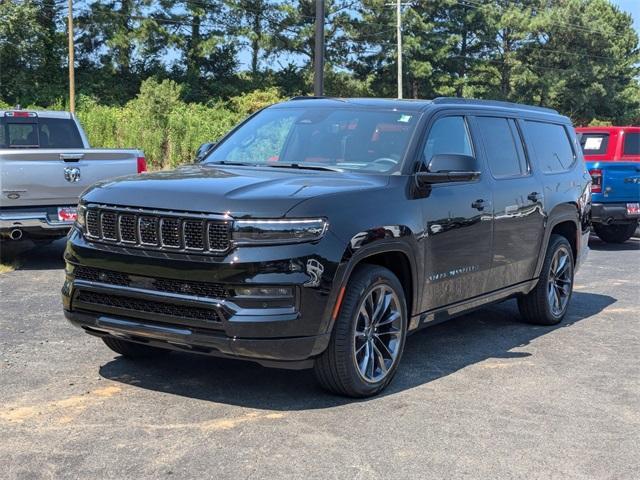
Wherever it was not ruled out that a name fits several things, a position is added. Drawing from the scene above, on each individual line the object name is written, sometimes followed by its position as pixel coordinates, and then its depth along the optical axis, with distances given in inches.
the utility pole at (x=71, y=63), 1523.1
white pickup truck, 363.3
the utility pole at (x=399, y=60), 1791.3
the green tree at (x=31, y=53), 1692.9
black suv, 174.1
